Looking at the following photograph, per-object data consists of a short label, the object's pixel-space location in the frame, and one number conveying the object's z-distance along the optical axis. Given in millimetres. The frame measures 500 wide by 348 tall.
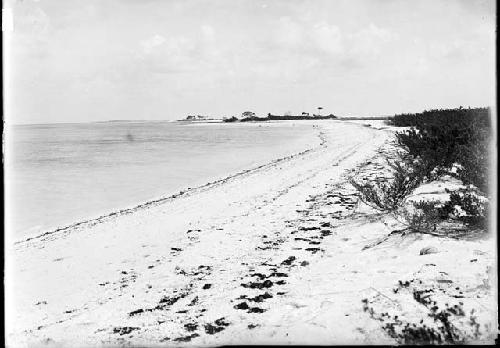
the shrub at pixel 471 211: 4398
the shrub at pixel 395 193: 5621
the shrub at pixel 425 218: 4707
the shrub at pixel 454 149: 5273
